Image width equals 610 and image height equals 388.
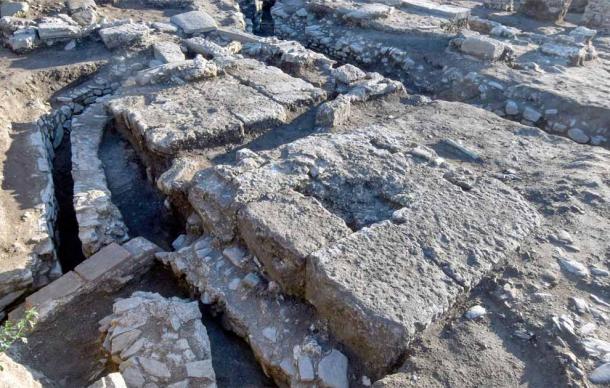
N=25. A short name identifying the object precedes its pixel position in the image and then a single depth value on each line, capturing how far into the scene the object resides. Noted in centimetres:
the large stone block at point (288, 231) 291
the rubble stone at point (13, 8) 646
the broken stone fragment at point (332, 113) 445
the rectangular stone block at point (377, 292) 251
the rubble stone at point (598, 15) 831
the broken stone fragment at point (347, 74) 528
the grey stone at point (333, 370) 252
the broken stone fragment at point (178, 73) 504
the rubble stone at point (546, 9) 847
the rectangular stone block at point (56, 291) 321
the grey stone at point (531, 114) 538
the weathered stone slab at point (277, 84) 480
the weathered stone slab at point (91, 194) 369
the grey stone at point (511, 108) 551
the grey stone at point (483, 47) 619
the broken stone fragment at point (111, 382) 237
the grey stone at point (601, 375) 228
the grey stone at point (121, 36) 605
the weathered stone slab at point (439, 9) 791
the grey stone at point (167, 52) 570
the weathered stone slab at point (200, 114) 413
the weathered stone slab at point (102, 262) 336
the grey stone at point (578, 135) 511
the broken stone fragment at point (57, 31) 603
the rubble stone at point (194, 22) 679
